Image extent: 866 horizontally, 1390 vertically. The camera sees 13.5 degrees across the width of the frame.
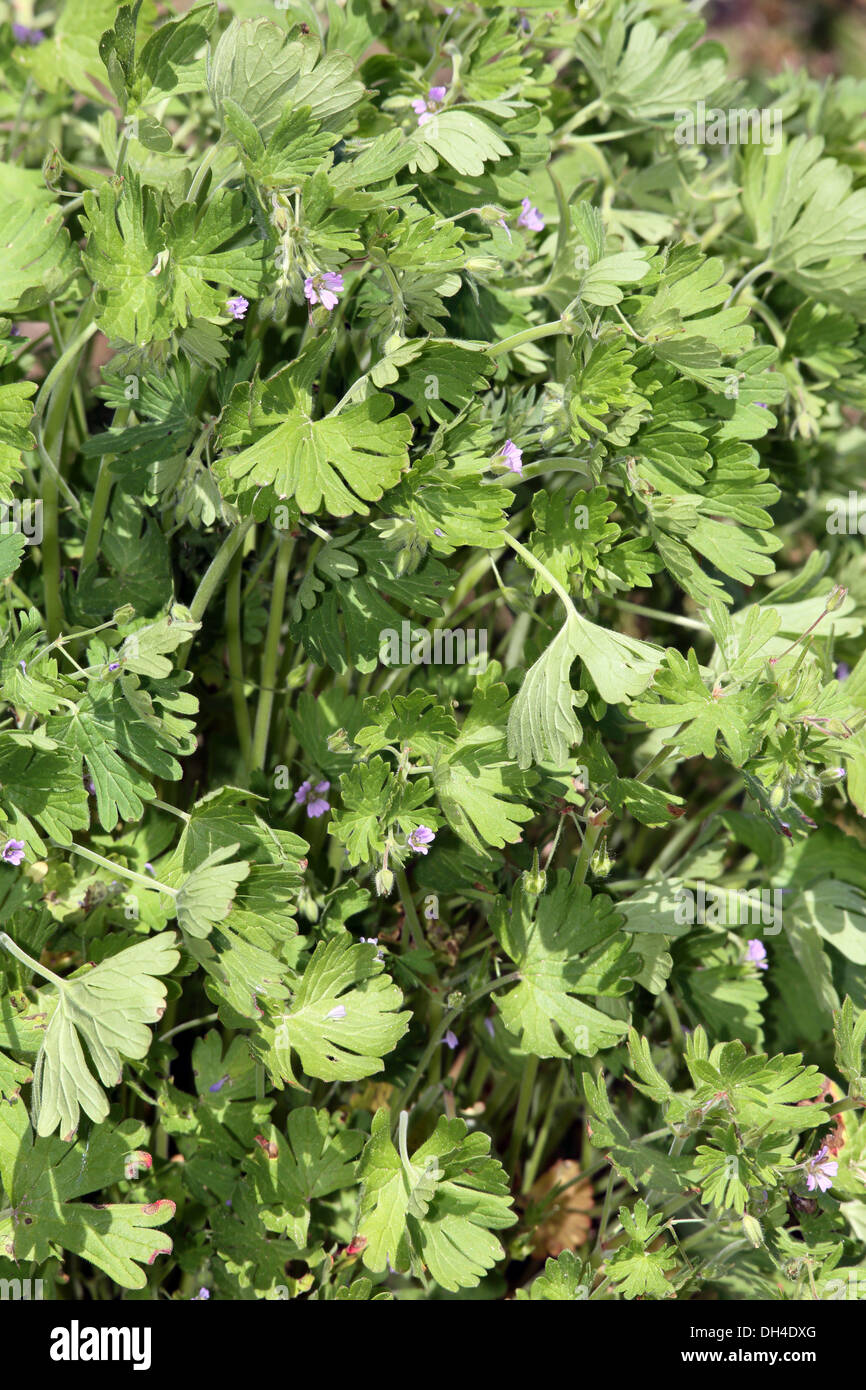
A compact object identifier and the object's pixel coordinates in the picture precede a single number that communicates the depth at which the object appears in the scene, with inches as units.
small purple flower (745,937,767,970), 35.2
